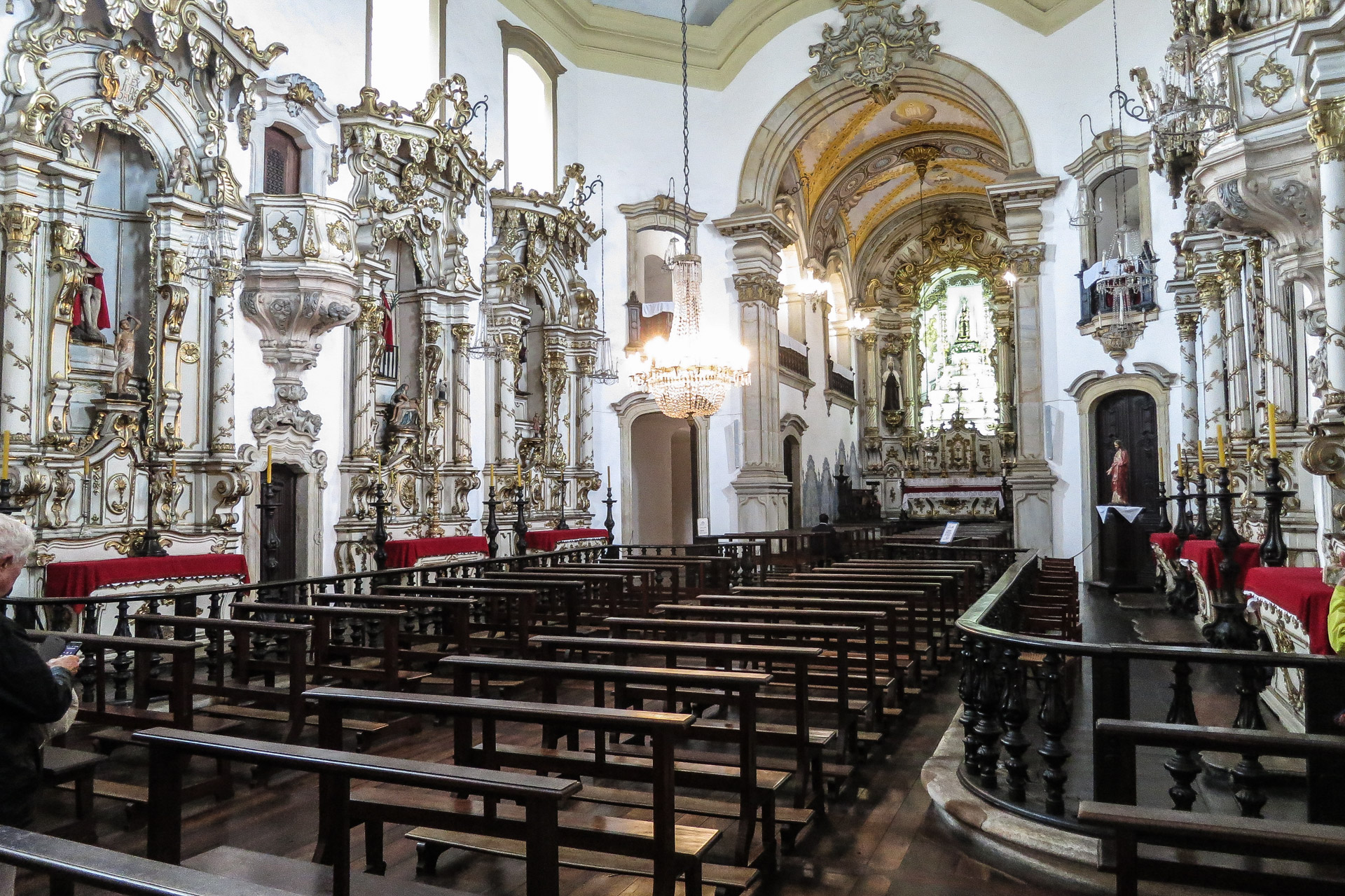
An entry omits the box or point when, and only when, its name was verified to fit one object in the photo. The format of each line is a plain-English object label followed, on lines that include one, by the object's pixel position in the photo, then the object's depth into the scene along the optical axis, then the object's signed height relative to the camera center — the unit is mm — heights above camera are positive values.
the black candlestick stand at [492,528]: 11258 -486
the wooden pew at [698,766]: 3223 -929
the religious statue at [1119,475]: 12562 +134
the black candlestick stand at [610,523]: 13472 -526
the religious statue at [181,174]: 8461 +3018
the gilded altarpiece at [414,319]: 10734 +2282
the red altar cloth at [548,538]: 13359 -736
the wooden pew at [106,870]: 1555 -678
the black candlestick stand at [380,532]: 9398 -437
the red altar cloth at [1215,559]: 6879 -581
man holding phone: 2246 -531
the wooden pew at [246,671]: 4484 -1043
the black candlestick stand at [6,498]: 5996 -27
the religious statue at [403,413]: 11414 +981
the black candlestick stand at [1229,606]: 4172 -579
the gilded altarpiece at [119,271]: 7141 +1959
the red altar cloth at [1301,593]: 3959 -534
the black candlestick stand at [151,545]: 7547 -438
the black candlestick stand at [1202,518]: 8883 -348
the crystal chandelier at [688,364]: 10898 +1521
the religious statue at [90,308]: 7688 +1599
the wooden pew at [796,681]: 3775 -821
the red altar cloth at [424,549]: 10555 -713
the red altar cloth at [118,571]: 7000 -642
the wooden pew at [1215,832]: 2070 -815
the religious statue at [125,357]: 7824 +1204
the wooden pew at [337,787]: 2150 -747
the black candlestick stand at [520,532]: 11562 -554
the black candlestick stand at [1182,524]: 10169 -458
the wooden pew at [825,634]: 4246 -722
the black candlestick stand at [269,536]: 7961 -402
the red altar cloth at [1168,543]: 10078 -664
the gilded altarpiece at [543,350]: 13562 +2285
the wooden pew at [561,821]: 2689 -1008
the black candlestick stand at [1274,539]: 4730 -324
